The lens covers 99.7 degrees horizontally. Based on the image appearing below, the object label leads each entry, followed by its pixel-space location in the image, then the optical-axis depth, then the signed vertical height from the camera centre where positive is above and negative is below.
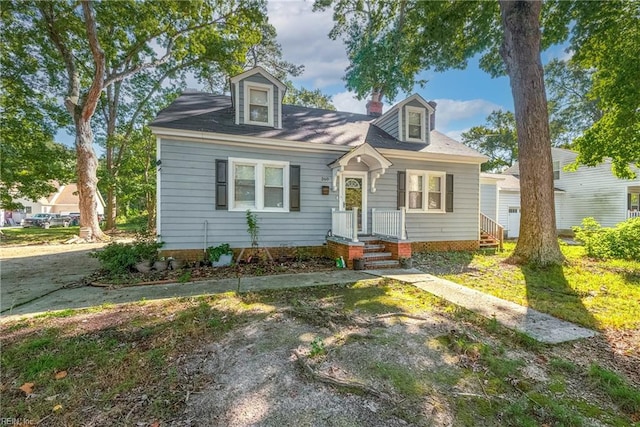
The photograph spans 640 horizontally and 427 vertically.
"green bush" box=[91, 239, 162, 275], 6.30 -1.13
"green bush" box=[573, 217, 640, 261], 7.81 -0.93
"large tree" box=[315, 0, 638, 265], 7.20 +6.17
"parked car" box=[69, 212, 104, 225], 26.83 -1.13
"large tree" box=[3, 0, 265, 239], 11.09 +7.91
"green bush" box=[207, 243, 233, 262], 7.05 -1.14
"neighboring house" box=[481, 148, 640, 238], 14.74 +0.87
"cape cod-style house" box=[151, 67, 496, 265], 7.20 +0.97
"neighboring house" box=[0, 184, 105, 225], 34.00 +0.38
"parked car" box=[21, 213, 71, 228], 25.25 -1.27
